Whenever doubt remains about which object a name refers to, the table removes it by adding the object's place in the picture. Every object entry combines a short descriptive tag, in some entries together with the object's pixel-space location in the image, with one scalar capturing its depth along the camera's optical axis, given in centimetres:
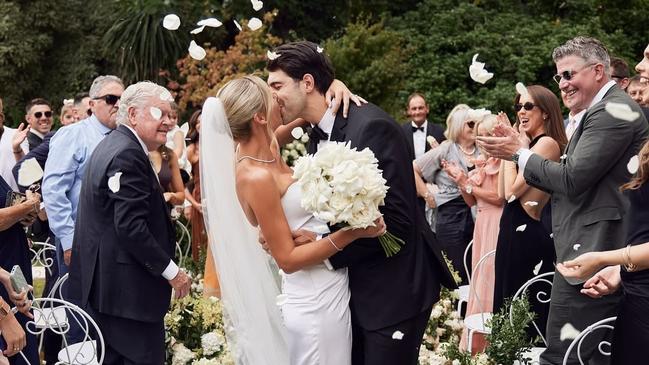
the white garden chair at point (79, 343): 467
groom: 381
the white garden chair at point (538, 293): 502
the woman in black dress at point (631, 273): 359
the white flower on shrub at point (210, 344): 545
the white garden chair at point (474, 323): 564
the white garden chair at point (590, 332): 399
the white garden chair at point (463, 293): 671
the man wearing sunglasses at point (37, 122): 925
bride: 379
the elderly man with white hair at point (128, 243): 476
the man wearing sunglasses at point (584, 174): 419
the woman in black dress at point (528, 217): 564
